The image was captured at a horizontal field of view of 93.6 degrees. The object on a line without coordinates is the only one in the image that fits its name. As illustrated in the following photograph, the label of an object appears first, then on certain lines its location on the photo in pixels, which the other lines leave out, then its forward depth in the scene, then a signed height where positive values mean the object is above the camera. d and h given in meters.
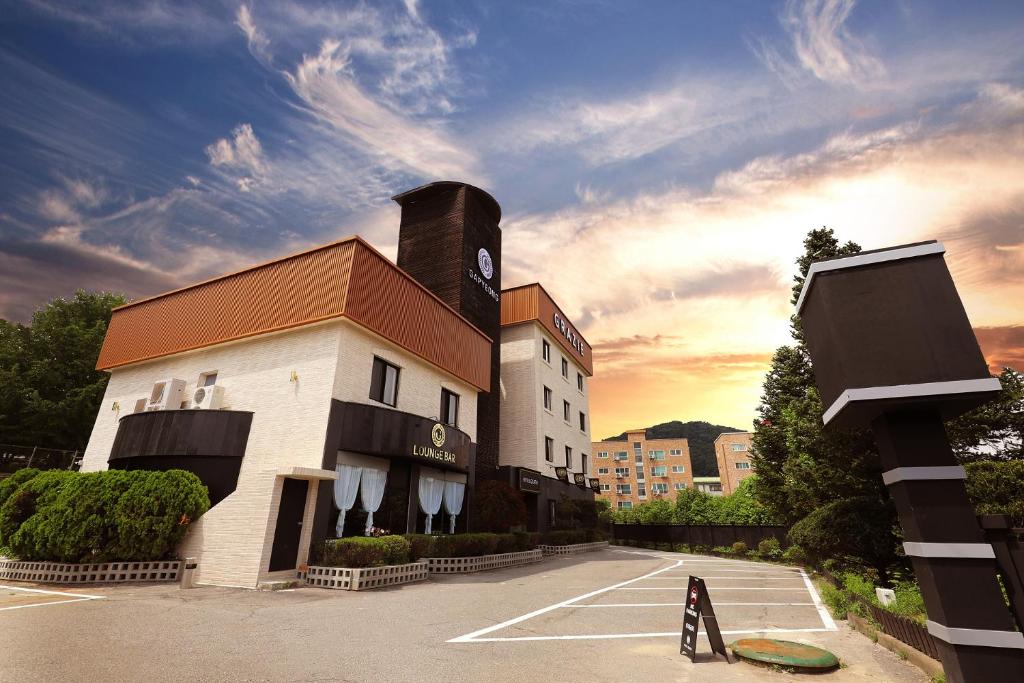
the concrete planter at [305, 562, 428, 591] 12.87 -1.26
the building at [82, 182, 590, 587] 14.36 +4.29
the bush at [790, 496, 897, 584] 11.62 -0.05
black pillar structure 4.03 +1.07
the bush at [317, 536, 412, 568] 13.54 -0.64
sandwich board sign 6.82 -1.22
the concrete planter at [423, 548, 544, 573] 17.02 -1.22
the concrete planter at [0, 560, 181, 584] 12.37 -1.11
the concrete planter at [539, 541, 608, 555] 26.12 -1.04
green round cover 6.31 -1.60
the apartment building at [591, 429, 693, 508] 80.25 +9.73
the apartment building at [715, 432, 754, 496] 78.56 +10.86
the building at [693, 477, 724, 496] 90.19 +8.16
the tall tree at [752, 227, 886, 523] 12.28 +2.53
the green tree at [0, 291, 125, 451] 32.84 +9.97
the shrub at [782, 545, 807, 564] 23.02 -1.21
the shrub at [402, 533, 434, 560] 15.95 -0.53
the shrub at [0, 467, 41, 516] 14.16 +1.25
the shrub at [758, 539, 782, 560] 28.77 -1.09
